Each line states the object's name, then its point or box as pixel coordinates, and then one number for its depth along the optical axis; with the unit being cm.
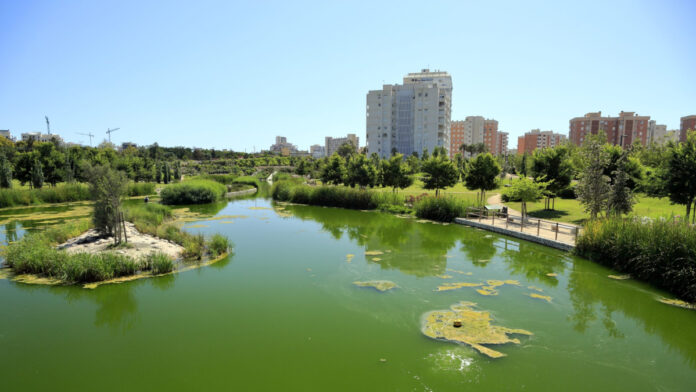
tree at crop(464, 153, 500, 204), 2795
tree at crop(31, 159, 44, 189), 3800
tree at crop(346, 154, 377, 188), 3605
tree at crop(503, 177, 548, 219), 2167
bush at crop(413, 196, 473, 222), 2561
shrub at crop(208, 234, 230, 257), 1634
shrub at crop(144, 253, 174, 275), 1375
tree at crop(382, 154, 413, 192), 3356
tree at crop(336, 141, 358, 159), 10087
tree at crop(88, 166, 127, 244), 1529
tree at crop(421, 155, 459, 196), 3053
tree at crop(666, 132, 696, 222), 1625
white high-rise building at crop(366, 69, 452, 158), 9362
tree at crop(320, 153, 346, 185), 3962
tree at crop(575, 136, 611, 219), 1862
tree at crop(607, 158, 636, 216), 1816
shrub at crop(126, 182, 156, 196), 4332
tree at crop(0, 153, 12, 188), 3550
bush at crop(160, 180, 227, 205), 3581
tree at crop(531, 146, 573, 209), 2569
